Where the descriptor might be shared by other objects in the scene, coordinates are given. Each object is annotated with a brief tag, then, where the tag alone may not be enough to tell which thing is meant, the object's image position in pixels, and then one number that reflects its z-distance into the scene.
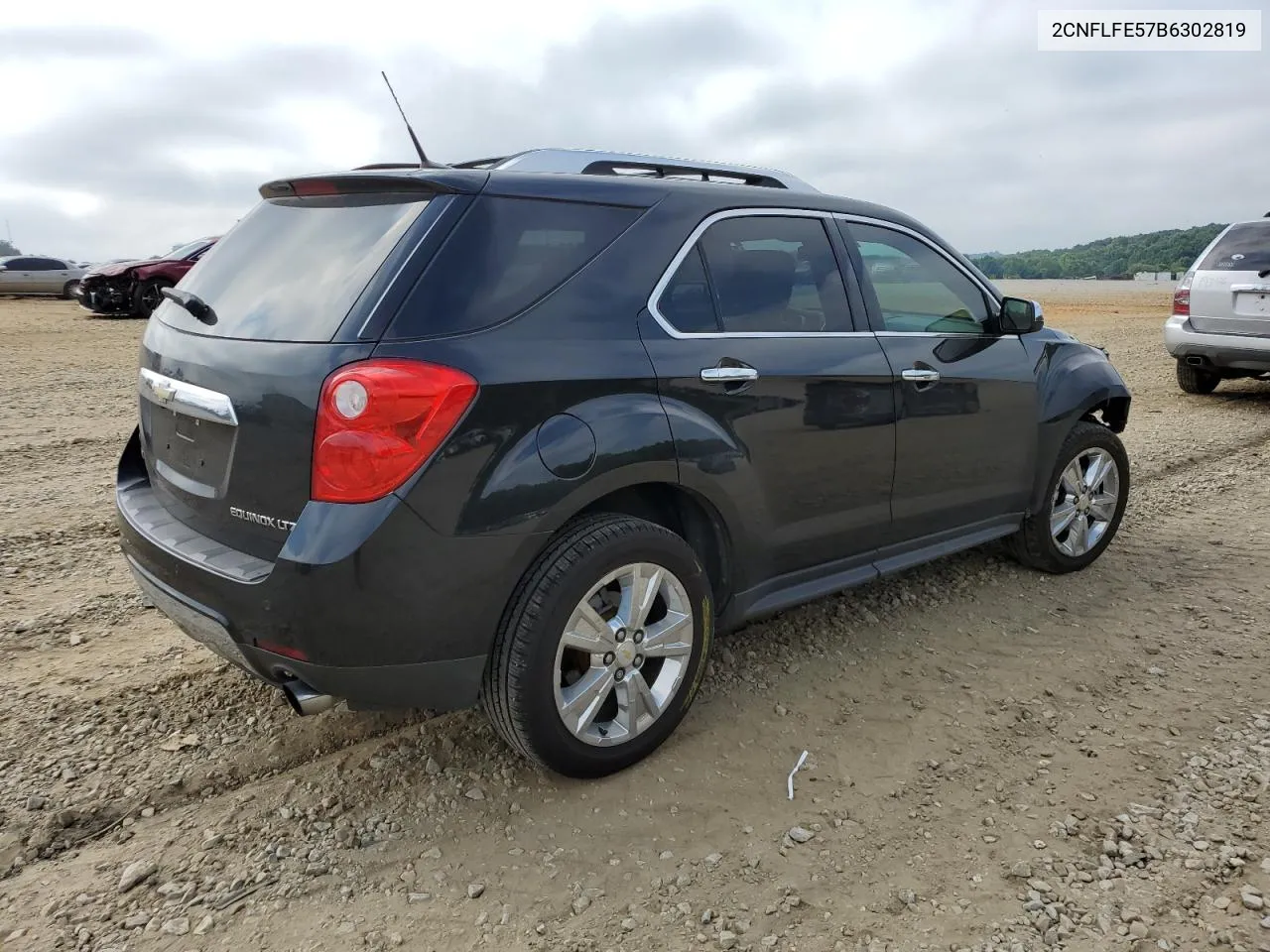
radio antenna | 2.99
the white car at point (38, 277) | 24.42
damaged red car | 17.36
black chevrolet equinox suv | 2.43
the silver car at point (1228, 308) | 8.80
